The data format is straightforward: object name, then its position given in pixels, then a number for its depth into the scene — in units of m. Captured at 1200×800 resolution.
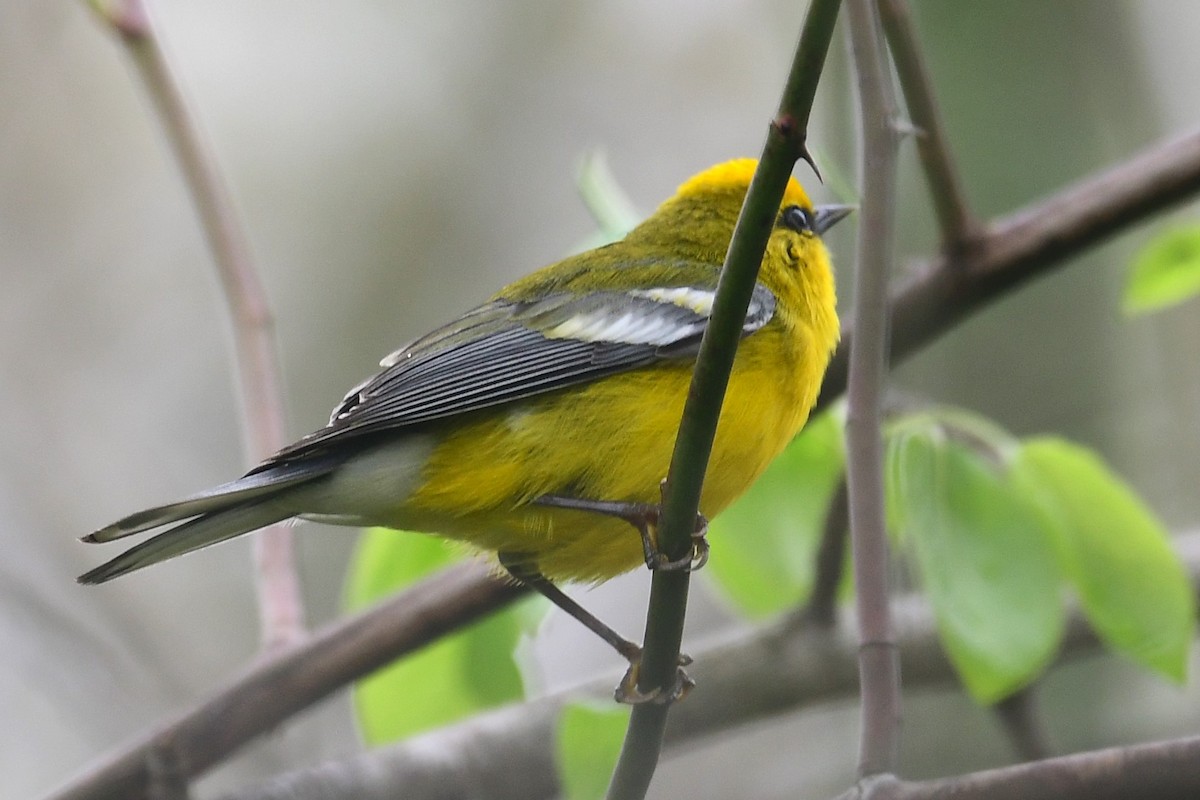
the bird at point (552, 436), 4.88
